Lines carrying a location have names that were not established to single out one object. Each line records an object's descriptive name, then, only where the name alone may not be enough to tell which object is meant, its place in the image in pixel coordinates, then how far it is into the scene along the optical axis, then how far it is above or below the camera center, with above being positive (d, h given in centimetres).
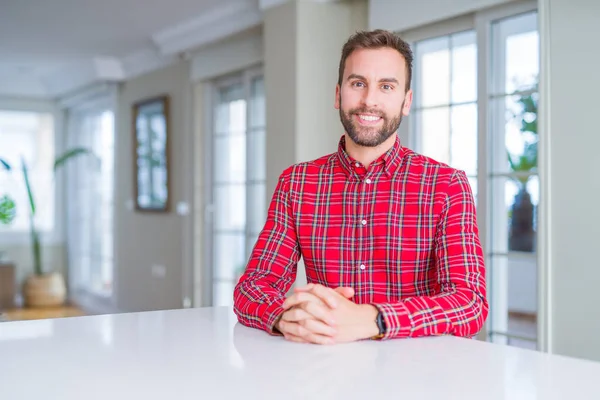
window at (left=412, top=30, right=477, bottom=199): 369 +57
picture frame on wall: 658 +47
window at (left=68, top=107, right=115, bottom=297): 807 -3
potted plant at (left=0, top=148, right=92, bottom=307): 812 -101
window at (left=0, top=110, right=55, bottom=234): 882 +52
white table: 103 -28
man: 167 -4
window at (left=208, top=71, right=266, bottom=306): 543 +21
